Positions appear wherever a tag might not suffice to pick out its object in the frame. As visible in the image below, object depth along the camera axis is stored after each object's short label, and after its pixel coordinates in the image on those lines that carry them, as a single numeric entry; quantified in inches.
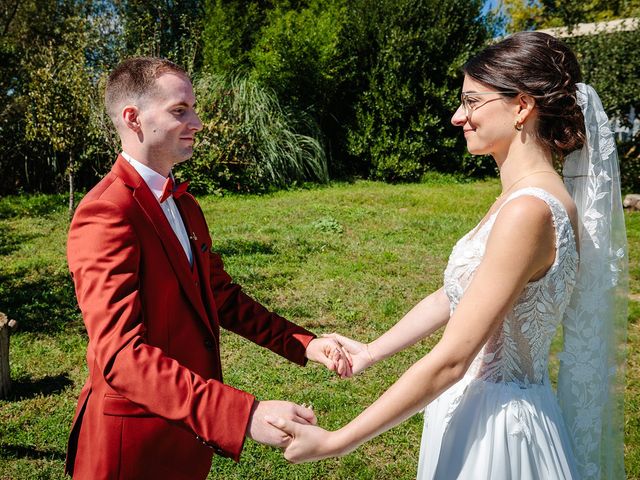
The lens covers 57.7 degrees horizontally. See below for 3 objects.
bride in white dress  74.9
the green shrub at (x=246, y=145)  534.0
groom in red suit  72.7
